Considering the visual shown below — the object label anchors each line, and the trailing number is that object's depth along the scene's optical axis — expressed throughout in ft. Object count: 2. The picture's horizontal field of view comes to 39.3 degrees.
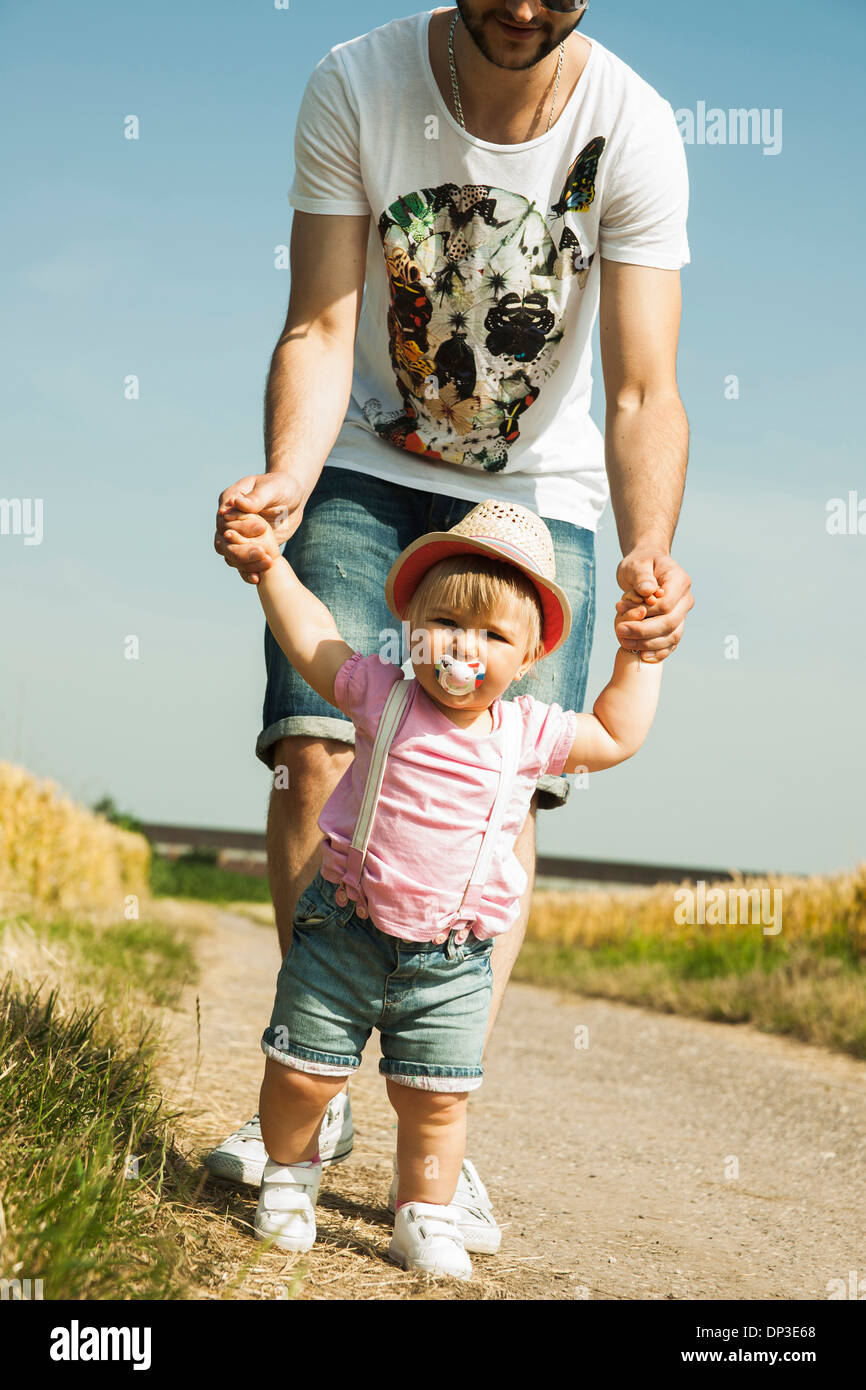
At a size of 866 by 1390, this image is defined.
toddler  6.84
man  8.49
